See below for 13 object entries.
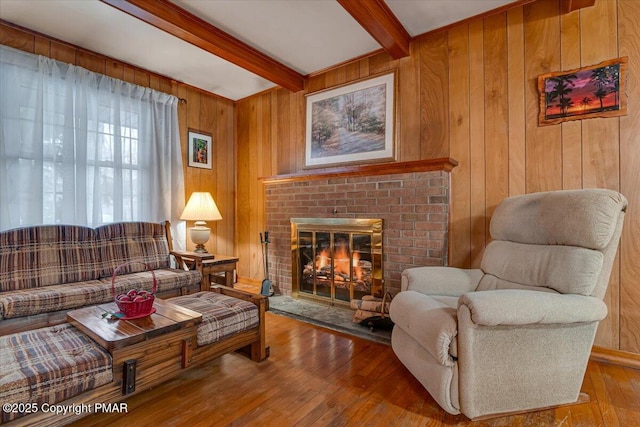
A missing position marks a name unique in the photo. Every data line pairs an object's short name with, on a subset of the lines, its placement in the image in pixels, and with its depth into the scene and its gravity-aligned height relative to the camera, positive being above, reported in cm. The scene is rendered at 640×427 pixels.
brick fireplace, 251 +9
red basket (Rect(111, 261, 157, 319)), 155 -47
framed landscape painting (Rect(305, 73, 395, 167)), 290 +93
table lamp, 333 +1
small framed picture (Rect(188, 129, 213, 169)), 379 +83
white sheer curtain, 248 +64
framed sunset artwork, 199 +82
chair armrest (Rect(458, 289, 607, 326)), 133 -42
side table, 290 -48
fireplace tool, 346 -68
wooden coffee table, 134 -58
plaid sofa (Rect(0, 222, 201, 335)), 204 -41
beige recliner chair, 138 -53
